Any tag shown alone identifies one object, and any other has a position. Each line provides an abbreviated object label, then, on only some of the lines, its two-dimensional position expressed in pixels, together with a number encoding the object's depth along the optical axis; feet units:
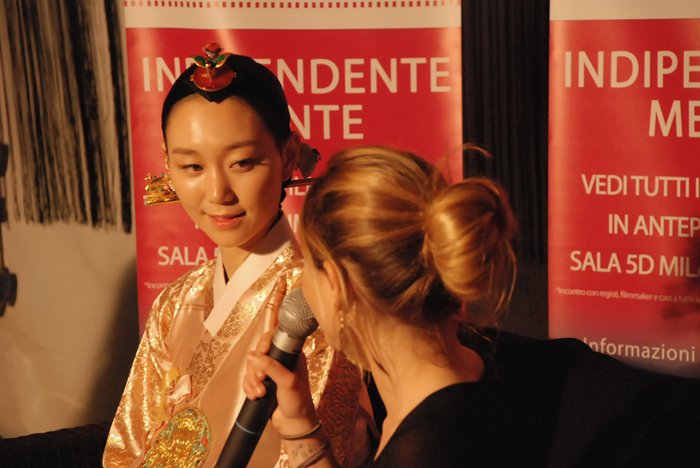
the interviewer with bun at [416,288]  8.91
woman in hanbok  9.61
